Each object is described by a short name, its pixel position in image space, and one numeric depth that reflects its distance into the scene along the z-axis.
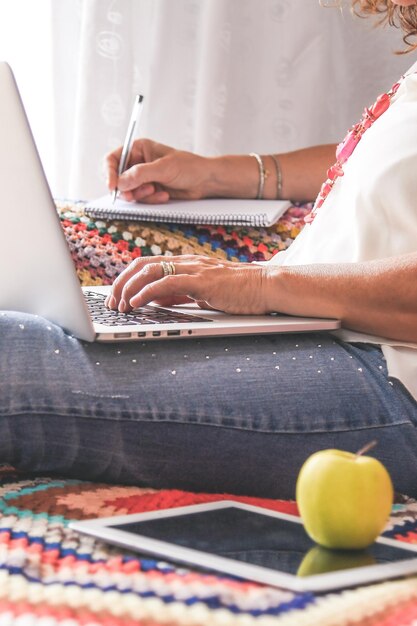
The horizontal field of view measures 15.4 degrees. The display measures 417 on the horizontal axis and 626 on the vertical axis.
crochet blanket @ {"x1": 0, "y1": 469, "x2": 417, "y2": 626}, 1.14
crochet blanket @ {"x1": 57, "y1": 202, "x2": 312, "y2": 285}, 1.84
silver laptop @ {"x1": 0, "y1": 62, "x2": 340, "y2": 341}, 1.33
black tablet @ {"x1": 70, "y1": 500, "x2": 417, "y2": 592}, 1.18
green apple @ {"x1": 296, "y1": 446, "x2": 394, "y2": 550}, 1.21
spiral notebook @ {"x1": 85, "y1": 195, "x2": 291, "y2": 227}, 1.88
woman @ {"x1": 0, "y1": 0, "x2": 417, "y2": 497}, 1.38
